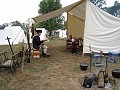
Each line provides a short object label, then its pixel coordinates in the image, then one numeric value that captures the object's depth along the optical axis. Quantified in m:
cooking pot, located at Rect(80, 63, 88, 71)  3.32
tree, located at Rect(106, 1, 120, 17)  28.76
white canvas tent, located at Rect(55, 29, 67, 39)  16.05
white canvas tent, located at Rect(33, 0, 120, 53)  4.47
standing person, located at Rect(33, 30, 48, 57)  4.39
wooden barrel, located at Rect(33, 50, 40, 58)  4.46
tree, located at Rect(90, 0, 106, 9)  27.51
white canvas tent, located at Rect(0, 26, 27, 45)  9.39
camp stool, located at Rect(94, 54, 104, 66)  3.65
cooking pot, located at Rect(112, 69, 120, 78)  2.83
